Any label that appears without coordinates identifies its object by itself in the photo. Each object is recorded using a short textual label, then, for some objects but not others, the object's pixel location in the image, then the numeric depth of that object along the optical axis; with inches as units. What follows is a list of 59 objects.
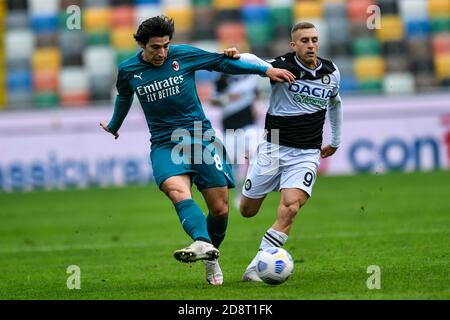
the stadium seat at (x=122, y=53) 1053.6
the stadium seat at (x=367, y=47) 1024.2
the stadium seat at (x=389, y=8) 1037.8
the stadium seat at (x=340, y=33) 1039.6
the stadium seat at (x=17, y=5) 1040.8
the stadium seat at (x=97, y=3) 1061.1
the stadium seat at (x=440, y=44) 1024.2
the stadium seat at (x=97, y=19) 1063.6
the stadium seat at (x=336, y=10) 1040.8
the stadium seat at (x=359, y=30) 1026.7
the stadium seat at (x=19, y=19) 1048.2
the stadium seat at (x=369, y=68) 1015.6
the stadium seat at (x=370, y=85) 1009.5
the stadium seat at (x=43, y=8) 1048.2
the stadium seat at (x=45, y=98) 1026.7
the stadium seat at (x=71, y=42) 1061.8
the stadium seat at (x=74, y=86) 1039.0
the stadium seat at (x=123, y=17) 1059.9
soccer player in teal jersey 374.5
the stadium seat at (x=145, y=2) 1061.1
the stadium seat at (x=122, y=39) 1059.3
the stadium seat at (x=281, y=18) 1045.2
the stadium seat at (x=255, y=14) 1051.3
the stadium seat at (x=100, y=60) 1051.9
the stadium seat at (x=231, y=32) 1047.6
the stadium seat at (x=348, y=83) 1007.0
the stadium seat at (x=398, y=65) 1018.1
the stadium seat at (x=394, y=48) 1027.9
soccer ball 355.6
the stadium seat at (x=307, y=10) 1046.4
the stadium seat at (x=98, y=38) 1063.0
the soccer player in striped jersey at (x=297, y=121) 391.2
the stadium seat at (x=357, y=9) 1021.8
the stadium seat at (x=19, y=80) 1015.1
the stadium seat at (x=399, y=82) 968.9
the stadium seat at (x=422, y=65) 1015.5
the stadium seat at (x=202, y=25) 1047.6
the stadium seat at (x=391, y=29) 1034.7
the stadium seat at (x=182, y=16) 1049.5
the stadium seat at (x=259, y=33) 1047.6
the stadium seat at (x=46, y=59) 1051.3
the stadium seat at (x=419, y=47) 1023.0
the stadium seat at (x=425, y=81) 1006.4
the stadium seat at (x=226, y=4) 1051.3
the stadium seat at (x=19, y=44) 1037.8
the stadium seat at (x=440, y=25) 1032.8
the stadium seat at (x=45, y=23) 1051.3
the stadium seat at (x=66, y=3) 1048.7
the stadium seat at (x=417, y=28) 1034.7
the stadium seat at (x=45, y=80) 1035.3
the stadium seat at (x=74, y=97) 1037.2
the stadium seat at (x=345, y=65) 1020.5
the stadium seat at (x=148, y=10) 1056.2
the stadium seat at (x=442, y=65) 1016.2
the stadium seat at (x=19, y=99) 1008.2
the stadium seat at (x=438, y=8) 1031.6
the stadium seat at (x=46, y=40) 1054.4
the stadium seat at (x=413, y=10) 1040.8
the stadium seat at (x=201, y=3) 1051.3
